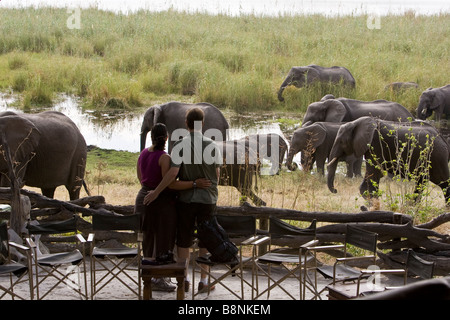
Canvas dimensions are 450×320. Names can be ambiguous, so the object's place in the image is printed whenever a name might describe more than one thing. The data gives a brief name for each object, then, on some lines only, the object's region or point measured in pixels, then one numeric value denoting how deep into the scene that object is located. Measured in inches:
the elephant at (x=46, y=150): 763.6
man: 472.5
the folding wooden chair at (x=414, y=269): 392.4
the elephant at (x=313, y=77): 1829.9
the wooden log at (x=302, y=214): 585.9
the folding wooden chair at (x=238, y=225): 513.7
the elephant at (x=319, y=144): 1139.3
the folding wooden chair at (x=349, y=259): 437.5
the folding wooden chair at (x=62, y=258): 463.9
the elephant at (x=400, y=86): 1898.1
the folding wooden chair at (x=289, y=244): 467.2
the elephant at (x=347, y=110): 1301.2
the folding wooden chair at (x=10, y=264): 445.4
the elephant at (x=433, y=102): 1774.7
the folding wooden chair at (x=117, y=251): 475.8
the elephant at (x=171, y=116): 1152.8
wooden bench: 441.6
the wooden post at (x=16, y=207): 560.2
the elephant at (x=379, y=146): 899.1
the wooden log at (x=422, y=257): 535.5
